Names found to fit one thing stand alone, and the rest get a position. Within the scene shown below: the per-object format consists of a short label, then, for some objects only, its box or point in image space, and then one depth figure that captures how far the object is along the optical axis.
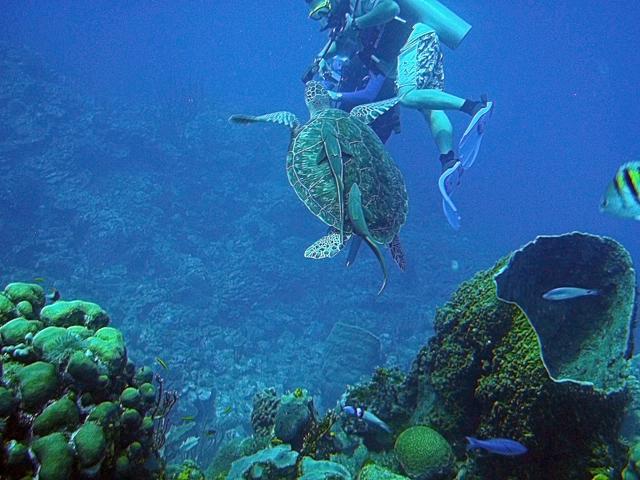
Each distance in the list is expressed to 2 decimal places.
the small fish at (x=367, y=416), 3.52
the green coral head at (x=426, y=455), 2.96
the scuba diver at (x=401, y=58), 6.21
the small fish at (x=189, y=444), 6.64
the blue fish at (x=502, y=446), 2.46
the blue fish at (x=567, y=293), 2.74
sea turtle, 4.41
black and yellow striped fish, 2.43
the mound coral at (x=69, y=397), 1.58
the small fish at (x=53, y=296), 2.72
